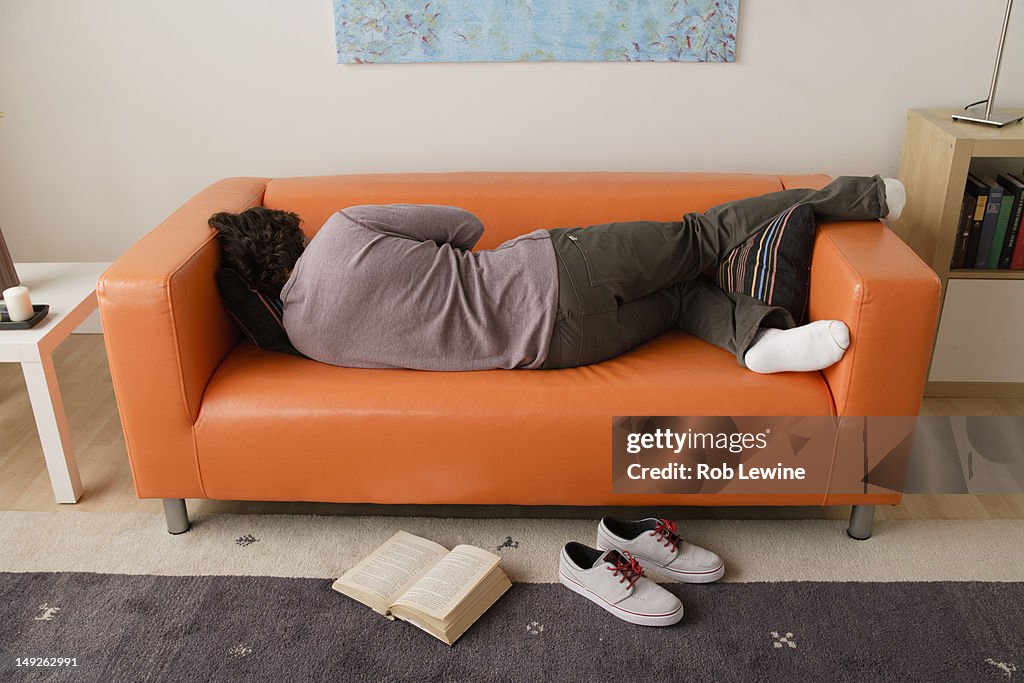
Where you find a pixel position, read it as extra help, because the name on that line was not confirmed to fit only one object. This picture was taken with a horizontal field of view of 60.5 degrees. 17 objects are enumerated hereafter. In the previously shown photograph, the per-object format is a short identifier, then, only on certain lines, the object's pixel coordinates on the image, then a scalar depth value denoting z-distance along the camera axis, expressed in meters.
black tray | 2.09
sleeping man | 1.97
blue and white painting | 2.56
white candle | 2.08
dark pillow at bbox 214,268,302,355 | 2.03
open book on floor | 1.74
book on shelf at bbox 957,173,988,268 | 2.43
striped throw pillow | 2.02
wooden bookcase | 2.35
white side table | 2.04
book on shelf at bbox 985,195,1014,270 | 2.43
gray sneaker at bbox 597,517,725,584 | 1.87
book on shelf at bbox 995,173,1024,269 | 2.43
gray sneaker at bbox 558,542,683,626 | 1.76
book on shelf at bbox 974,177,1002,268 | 2.42
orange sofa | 1.81
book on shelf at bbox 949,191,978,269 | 2.44
